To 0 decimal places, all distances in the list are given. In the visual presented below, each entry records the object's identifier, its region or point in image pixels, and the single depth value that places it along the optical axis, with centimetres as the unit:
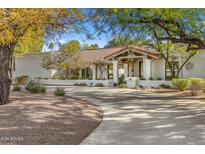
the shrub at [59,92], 920
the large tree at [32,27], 505
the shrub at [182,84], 1200
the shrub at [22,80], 1663
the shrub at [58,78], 1717
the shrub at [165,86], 1346
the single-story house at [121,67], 1419
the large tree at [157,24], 741
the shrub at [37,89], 1019
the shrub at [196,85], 1047
